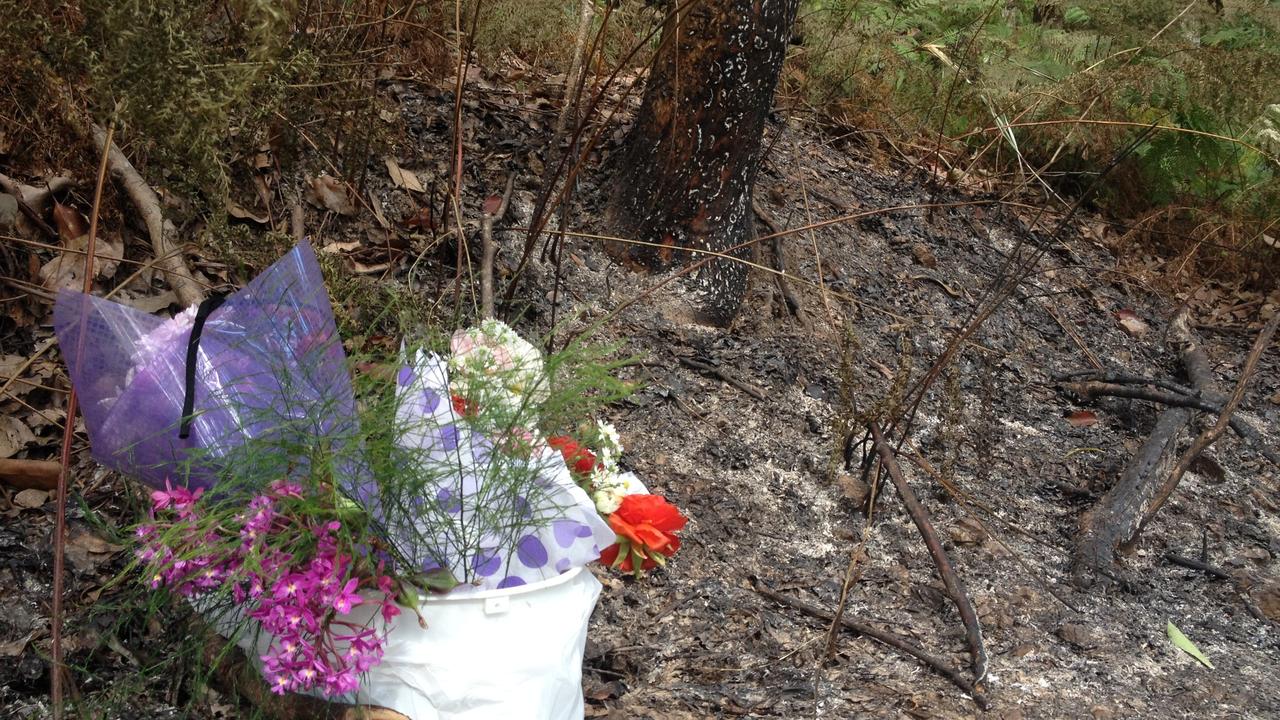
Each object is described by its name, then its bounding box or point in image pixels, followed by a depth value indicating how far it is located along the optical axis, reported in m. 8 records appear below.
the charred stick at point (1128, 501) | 2.65
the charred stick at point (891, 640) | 2.10
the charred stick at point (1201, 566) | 2.74
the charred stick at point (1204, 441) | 2.77
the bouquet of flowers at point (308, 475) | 1.30
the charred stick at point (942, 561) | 2.16
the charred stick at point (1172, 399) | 3.01
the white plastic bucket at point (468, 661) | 1.37
